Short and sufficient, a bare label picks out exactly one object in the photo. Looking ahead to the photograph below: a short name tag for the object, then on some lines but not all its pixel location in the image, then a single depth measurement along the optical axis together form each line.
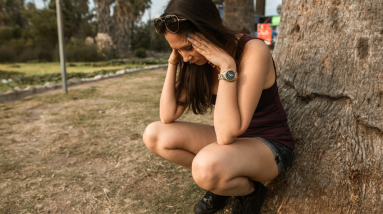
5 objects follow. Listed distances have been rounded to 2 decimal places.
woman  1.46
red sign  13.80
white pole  5.14
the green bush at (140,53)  19.17
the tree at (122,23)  19.78
